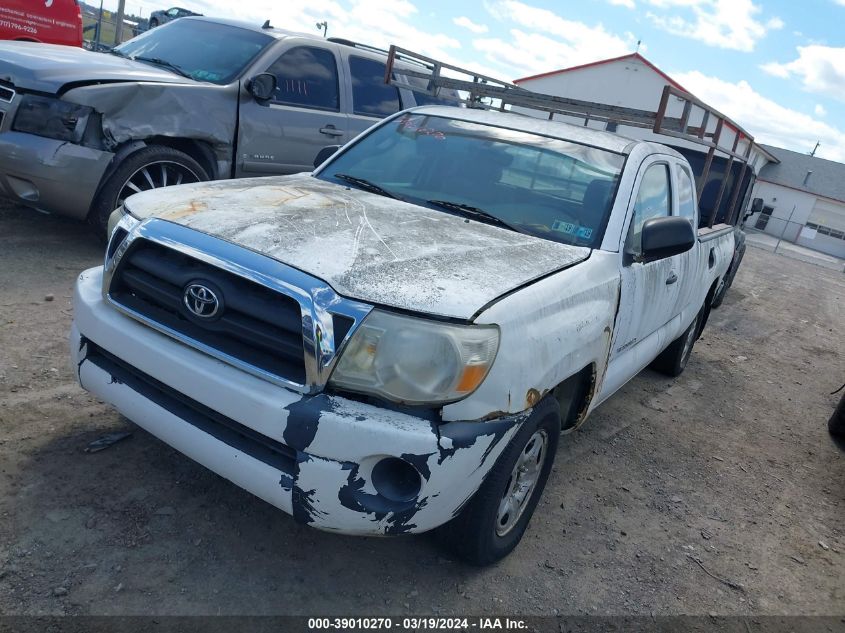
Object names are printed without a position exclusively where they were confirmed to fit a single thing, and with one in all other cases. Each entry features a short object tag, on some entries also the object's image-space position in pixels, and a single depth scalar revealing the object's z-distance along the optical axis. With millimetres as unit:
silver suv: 4773
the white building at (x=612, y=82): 34406
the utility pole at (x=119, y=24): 13853
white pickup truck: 2158
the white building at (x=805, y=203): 41594
